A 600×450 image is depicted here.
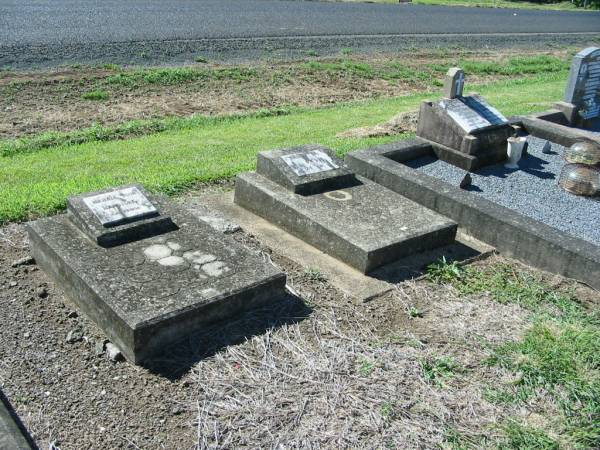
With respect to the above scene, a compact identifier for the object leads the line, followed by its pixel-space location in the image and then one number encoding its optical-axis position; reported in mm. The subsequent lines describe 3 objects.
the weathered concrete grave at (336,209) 5852
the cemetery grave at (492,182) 6090
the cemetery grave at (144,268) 4438
